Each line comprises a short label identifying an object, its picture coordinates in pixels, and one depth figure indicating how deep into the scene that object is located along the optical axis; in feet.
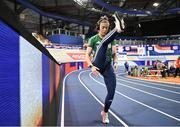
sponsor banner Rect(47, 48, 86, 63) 52.61
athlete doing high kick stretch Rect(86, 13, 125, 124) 10.34
